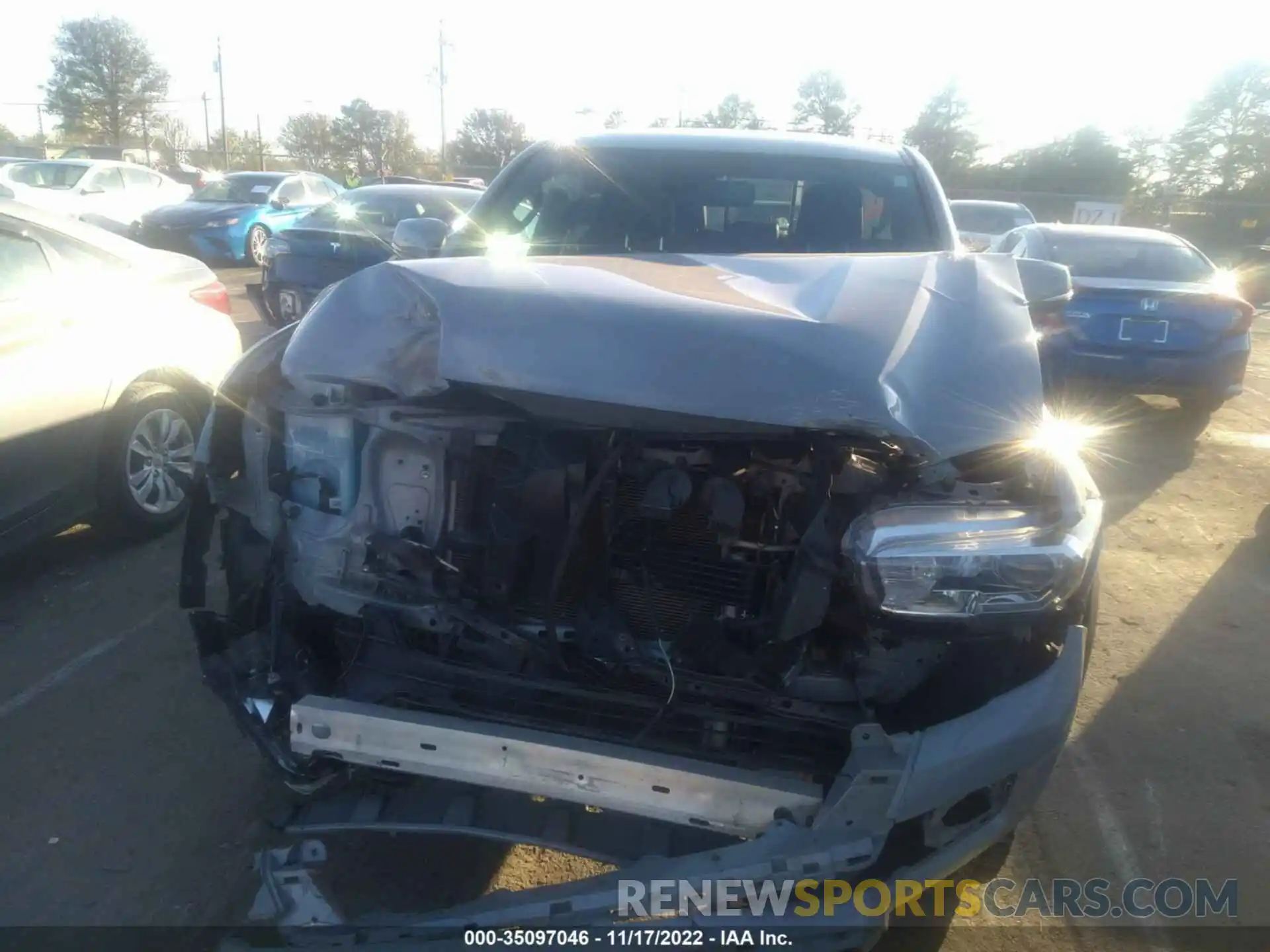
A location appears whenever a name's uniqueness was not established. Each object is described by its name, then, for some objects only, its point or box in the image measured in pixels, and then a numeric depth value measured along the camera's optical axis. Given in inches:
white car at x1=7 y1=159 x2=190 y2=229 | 640.4
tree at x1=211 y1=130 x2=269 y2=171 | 1743.4
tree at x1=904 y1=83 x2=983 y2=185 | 1808.6
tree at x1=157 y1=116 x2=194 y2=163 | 1900.8
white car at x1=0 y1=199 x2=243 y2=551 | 165.5
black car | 314.3
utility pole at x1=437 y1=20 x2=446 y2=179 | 1747.0
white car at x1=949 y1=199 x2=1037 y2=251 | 662.5
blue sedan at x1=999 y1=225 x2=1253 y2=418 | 306.0
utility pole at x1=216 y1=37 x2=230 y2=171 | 1685.5
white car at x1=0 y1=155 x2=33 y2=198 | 572.7
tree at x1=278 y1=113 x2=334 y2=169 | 1863.9
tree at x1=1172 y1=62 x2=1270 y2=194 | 1641.2
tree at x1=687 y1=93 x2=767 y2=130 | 1674.5
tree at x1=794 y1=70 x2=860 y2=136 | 1999.3
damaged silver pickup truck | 81.1
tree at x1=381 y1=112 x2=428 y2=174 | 1847.9
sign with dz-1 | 1112.2
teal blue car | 612.4
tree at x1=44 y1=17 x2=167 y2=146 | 1775.3
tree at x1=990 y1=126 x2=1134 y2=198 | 1525.6
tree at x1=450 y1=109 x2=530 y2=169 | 1822.1
